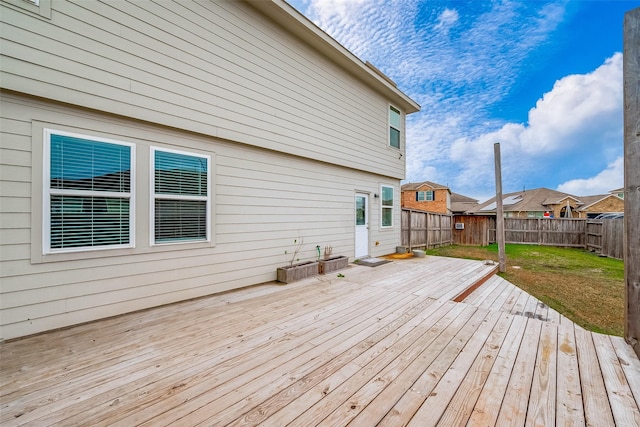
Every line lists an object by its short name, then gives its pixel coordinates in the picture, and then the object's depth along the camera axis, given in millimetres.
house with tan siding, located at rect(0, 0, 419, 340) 2582
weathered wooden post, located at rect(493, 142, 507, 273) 6742
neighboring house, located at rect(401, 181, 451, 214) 24375
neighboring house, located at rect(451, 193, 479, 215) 29256
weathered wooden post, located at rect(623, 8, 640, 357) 2246
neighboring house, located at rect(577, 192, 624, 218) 25141
